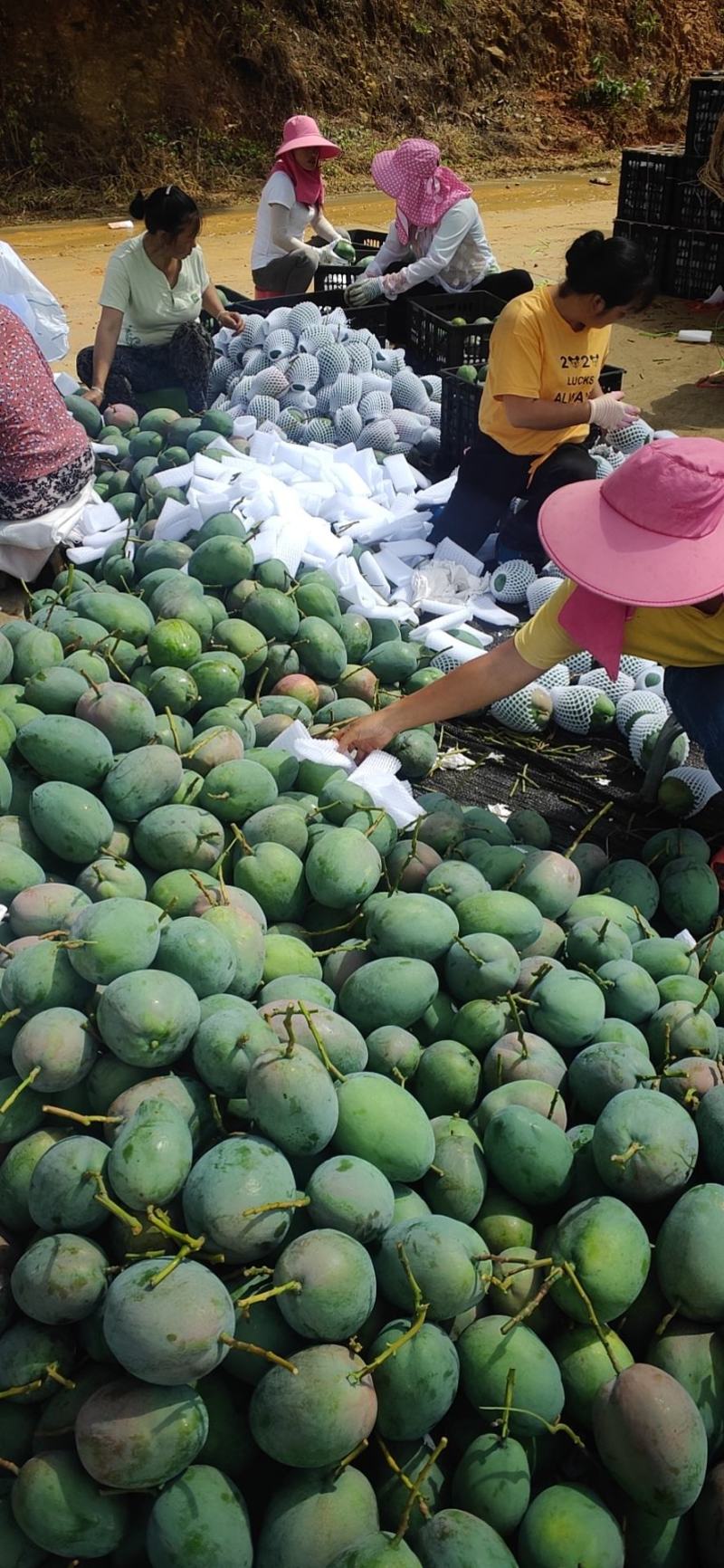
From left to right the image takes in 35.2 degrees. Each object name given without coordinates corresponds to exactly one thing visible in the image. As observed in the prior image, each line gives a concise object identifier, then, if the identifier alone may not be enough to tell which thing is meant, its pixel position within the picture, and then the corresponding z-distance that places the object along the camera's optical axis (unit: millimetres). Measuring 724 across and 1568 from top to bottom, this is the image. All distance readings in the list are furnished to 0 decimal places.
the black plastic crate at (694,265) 7812
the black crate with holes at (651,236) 7914
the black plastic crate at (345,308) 5629
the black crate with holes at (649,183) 7544
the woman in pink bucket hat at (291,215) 6375
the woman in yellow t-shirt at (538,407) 3715
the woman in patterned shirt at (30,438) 3668
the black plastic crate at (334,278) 6336
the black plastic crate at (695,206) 7387
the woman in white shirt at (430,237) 5543
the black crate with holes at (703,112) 7262
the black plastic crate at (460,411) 4492
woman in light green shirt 4953
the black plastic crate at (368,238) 7102
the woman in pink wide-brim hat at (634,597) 2148
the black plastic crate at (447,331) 5133
